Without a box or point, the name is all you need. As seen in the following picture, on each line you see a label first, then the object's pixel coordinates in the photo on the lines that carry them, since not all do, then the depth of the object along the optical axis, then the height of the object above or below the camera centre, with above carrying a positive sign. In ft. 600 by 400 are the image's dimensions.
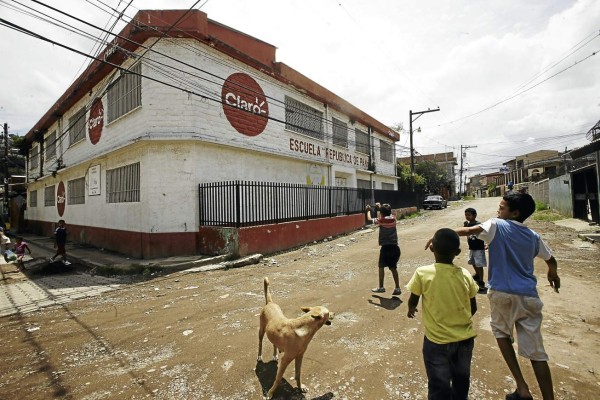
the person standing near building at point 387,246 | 17.33 -2.39
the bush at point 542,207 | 66.90 -1.40
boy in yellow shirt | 6.74 -2.66
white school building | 29.99 +8.97
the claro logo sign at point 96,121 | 40.14 +12.79
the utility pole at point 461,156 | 186.70 +29.91
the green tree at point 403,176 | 94.38 +9.08
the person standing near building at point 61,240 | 29.94 -2.57
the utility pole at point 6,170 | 72.84 +11.38
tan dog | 8.06 -3.48
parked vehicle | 93.80 +0.30
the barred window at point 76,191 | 45.19 +3.57
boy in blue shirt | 7.58 -2.14
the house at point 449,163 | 182.39 +25.54
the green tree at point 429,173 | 119.55 +12.33
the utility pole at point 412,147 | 81.09 +15.45
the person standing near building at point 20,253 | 30.42 -3.83
